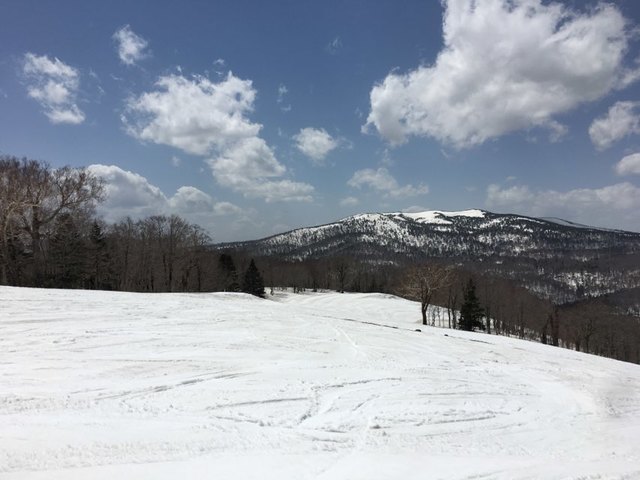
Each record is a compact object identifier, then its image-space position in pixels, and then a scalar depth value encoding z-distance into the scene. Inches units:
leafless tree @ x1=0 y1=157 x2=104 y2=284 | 1357.0
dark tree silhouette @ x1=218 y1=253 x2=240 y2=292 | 2780.5
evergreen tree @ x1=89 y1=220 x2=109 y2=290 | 1914.4
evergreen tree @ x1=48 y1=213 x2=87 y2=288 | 1774.1
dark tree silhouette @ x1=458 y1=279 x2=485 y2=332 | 2220.7
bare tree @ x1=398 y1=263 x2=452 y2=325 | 1730.4
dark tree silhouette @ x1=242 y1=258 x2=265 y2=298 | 2955.2
